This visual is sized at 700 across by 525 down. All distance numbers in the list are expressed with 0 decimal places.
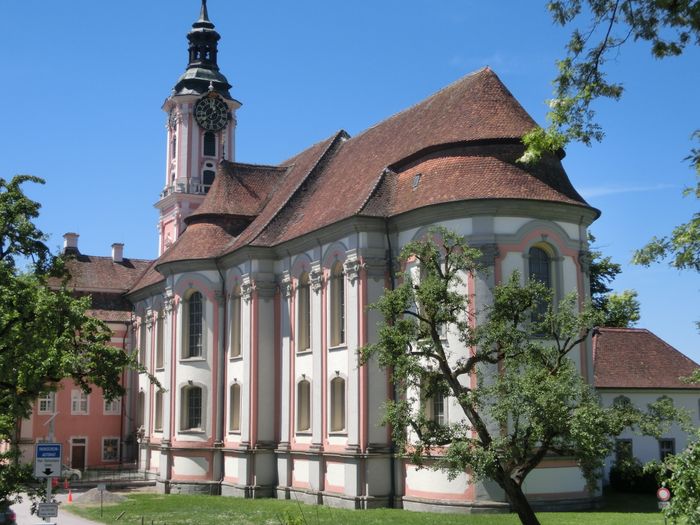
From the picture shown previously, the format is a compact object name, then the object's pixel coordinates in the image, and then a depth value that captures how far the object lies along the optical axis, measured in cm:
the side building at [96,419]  5409
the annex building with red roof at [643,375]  3988
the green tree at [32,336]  2330
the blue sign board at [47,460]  1880
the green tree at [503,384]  2084
